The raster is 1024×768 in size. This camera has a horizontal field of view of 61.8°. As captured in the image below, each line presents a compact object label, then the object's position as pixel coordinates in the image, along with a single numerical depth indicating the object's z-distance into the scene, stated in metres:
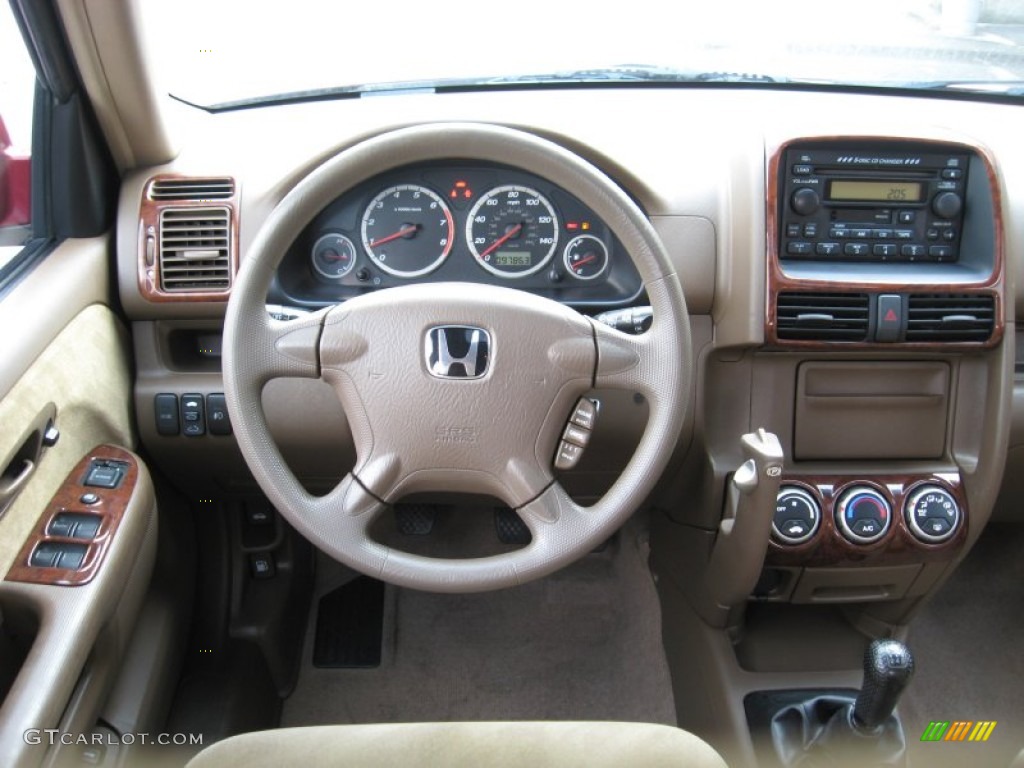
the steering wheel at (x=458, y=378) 1.17
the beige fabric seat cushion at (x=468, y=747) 1.12
